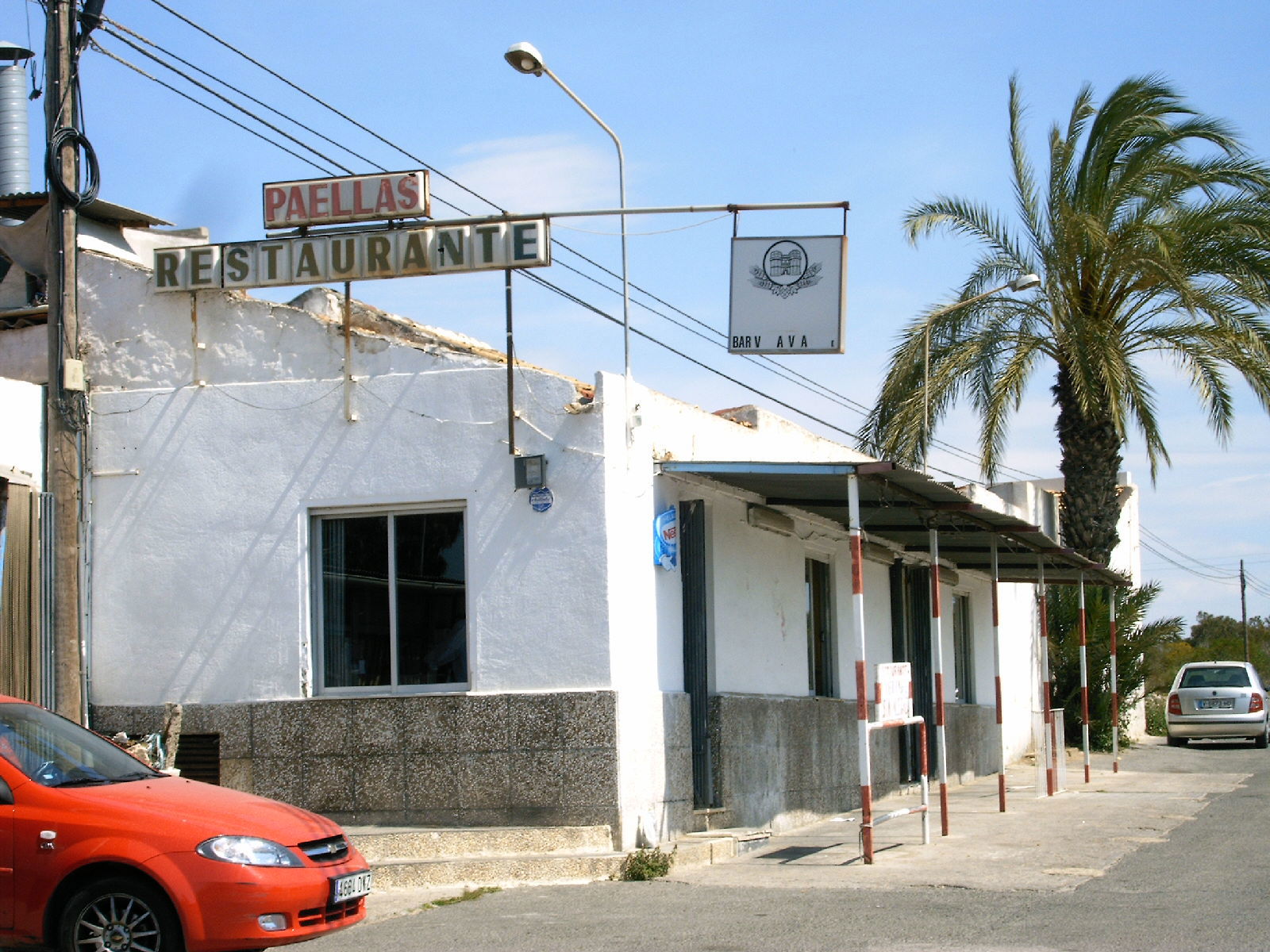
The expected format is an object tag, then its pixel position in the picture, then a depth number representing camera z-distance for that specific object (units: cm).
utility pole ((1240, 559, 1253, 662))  6814
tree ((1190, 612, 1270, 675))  6306
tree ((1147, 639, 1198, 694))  2848
